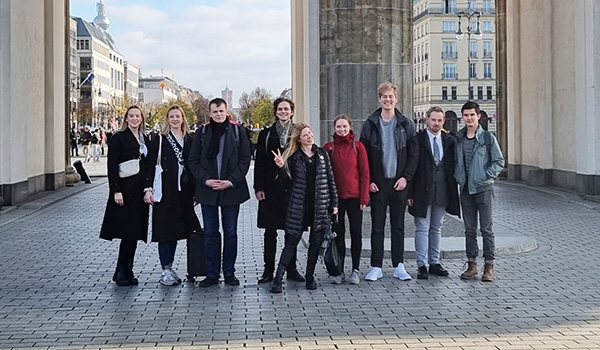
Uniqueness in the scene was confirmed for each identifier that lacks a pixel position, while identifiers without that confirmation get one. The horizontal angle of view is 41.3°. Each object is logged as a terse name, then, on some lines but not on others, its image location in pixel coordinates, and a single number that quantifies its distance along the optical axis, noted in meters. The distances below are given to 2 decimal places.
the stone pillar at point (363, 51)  15.24
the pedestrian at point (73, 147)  47.41
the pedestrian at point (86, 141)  44.56
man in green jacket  9.14
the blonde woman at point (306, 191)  8.63
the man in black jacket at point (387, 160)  9.12
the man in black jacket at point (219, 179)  8.82
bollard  25.50
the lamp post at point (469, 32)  52.27
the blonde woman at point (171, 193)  8.98
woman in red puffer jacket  8.91
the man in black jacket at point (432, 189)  9.27
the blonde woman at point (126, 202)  9.04
